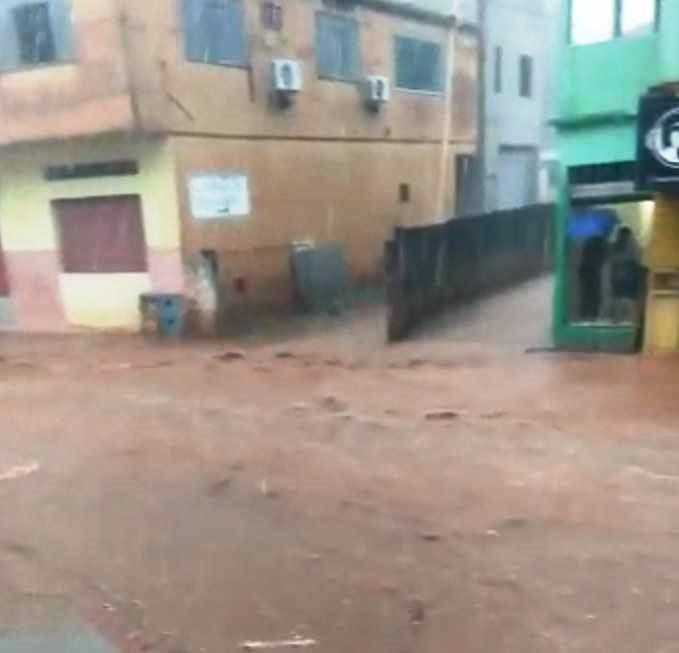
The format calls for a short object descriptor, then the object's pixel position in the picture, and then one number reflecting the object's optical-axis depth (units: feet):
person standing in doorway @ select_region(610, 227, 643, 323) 35.37
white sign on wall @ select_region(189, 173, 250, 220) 47.03
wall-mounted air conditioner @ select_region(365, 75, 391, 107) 58.71
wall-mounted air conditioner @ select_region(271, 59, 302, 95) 50.80
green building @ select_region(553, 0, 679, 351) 34.17
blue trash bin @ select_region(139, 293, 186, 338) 46.96
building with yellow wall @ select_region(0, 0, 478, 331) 44.06
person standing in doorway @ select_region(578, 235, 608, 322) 36.19
